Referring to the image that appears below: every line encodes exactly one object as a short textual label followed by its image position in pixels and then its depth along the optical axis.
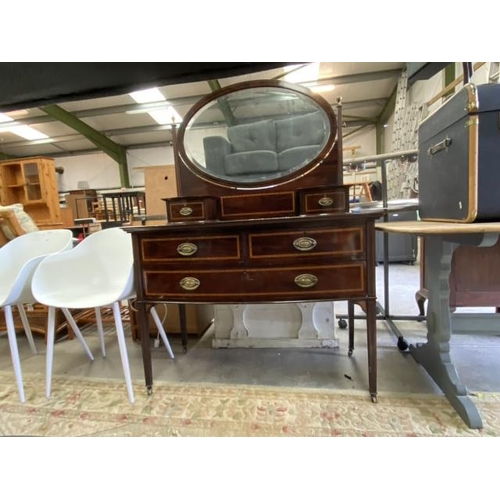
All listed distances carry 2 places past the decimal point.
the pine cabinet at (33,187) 3.54
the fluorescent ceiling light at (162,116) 5.87
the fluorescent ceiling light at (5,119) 5.64
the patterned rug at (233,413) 0.97
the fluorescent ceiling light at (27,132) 6.68
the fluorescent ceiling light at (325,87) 4.69
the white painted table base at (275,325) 1.59
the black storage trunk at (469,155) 0.87
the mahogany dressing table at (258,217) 1.02
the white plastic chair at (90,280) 1.22
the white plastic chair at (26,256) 1.37
